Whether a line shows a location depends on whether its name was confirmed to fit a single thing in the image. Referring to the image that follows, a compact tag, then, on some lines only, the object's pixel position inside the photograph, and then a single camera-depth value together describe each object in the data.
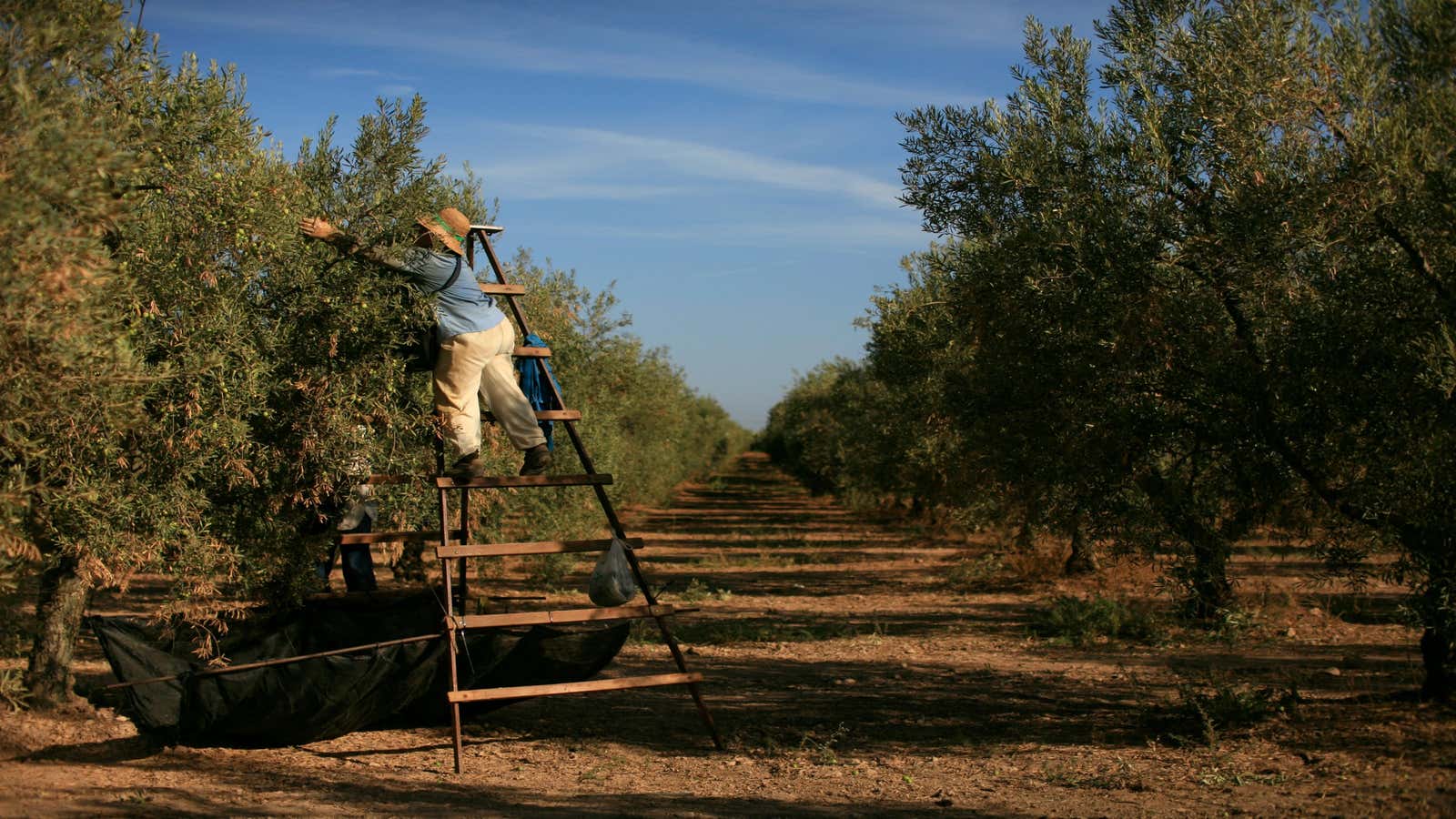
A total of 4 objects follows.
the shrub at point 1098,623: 13.02
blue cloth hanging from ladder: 8.62
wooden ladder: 7.43
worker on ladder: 7.52
